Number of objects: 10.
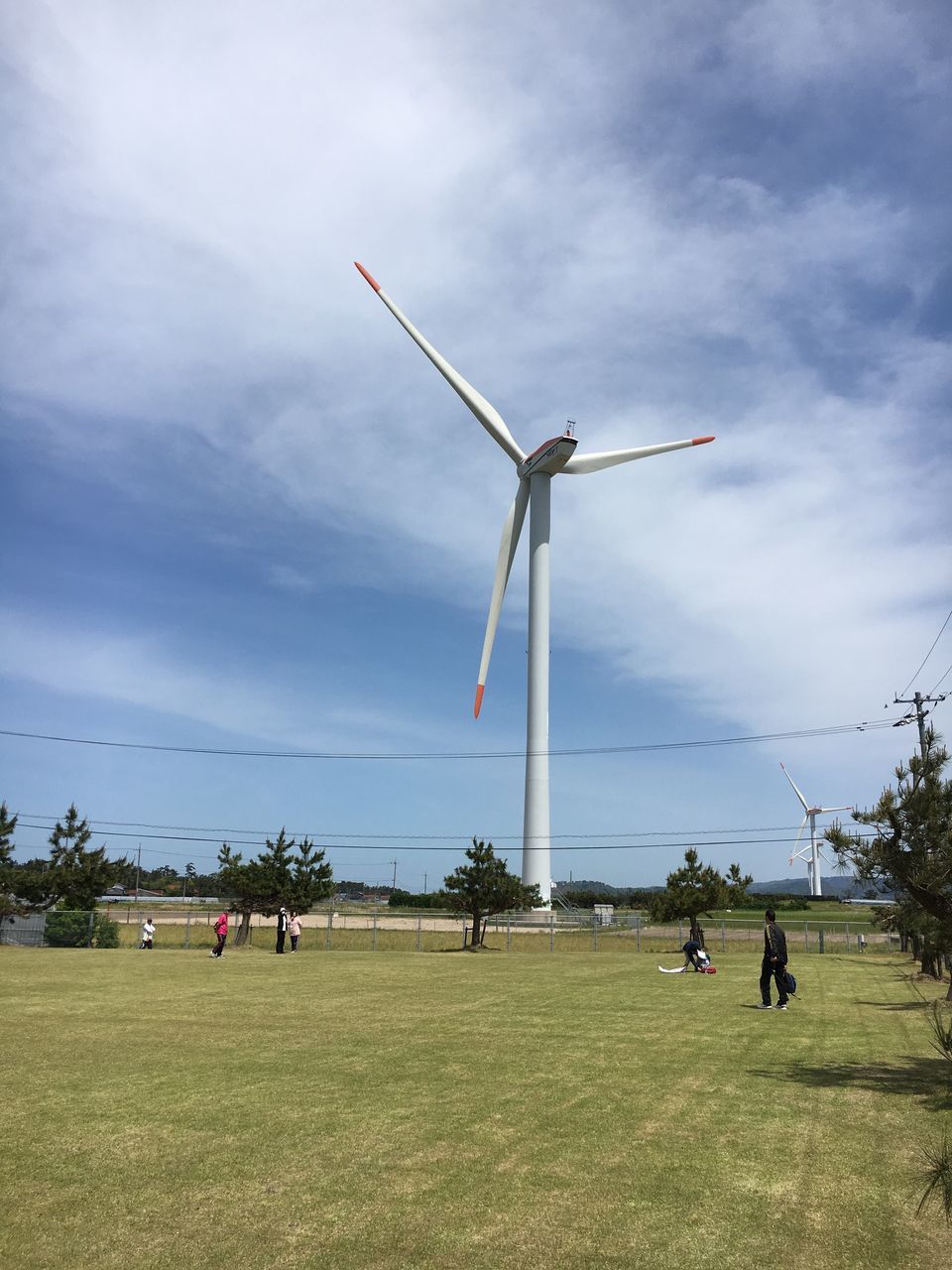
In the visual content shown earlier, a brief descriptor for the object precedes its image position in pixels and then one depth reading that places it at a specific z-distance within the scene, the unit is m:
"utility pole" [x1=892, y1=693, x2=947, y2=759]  41.00
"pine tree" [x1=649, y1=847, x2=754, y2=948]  41.09
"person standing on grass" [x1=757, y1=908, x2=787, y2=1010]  18.00
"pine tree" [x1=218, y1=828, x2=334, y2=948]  37.72
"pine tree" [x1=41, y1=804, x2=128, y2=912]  41.25
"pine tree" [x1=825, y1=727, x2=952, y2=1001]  10.11
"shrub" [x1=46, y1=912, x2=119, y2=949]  37.38
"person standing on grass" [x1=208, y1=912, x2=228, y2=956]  29.80
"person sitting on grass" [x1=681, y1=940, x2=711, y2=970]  27.44
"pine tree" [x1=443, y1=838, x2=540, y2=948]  42.34
